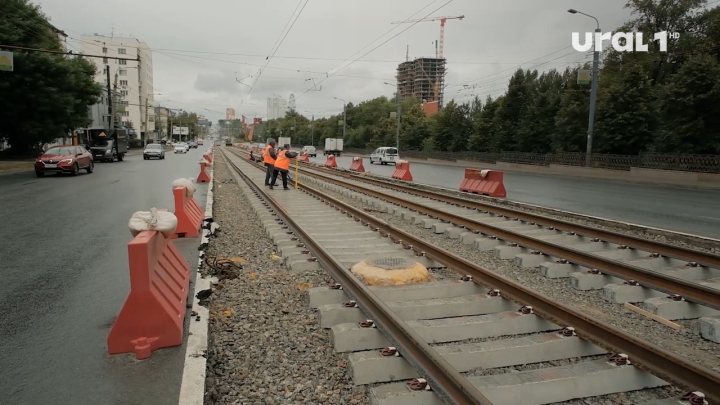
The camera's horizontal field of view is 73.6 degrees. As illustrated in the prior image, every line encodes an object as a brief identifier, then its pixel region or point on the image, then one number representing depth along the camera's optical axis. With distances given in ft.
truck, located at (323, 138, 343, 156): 221.66
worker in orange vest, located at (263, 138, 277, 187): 55.41
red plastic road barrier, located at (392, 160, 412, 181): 76.28
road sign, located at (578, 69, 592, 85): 88.12
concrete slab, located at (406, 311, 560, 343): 13.66
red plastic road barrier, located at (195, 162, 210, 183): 66.59
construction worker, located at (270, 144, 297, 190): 53.26
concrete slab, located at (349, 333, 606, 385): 11.43
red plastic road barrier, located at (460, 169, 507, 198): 53.16
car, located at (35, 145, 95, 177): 72.84
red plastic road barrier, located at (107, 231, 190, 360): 12.76
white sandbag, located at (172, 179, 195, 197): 29.89
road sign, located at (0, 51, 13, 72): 66.18
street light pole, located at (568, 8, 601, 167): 90.09
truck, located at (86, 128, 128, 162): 122.62
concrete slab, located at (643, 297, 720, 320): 16.19
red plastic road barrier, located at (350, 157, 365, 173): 97.71
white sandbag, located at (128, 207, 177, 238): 14.75
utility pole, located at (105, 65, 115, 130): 142.66
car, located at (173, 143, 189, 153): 208.74
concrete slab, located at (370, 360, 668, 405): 10.32
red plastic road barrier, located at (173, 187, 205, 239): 27.53
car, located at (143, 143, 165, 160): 141.08
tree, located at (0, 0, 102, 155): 98.22
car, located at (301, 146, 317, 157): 216.04
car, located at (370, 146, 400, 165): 143.43
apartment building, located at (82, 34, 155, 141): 361.10
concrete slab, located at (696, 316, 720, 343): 14.33
